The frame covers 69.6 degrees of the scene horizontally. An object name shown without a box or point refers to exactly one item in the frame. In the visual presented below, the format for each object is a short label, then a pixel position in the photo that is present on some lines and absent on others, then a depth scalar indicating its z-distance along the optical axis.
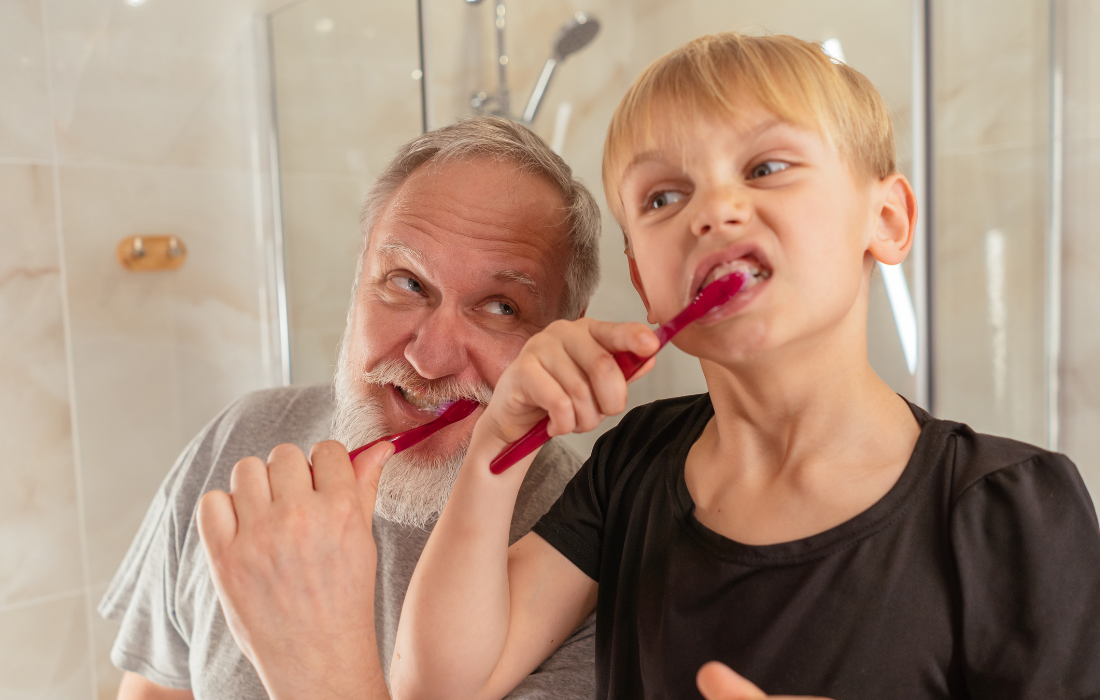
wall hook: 1.36
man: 0.83
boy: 0.45
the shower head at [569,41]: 1.46
